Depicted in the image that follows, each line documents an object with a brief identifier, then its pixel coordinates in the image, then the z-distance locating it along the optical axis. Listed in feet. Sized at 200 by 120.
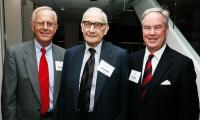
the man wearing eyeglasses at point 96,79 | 4.95
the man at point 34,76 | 5.15
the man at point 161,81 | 4.52
